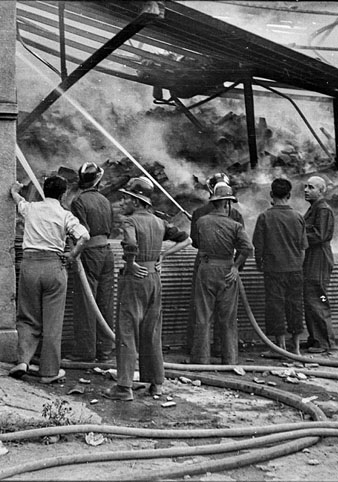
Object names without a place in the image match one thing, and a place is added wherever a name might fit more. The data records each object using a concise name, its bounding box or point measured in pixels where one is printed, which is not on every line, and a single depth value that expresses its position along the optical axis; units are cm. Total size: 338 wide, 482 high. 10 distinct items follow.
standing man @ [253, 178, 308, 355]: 973
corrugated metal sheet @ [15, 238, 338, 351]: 988
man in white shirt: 762
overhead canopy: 973
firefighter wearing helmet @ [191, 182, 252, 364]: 892
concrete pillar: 787
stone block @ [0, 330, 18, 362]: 787
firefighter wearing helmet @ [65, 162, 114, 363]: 858
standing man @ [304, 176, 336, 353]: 1012
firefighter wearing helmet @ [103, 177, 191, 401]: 733
